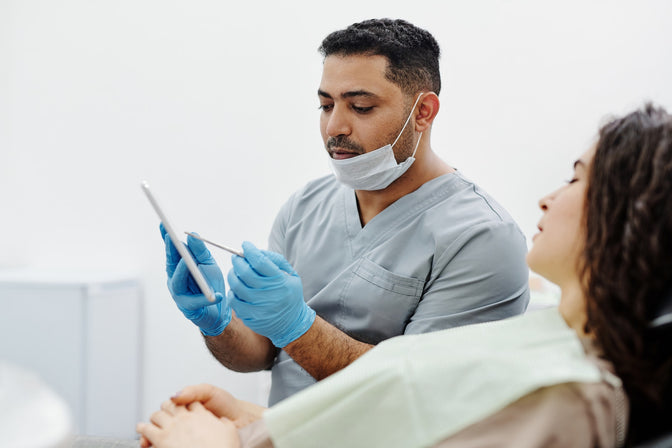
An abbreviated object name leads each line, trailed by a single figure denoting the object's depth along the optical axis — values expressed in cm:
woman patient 69
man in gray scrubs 125
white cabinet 235
